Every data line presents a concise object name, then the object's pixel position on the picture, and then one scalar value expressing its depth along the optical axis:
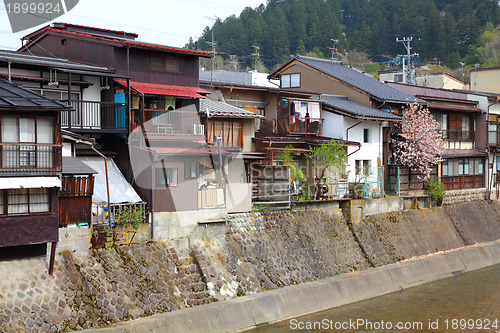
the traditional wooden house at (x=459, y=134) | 46.00
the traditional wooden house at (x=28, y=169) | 19.88
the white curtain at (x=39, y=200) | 20.47
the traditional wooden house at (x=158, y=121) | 26.19
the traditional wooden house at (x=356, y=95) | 39.34
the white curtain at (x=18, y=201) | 20.06
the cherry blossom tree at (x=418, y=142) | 41.56
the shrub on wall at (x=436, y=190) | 42.69
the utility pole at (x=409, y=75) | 62.63
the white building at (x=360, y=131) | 38.23
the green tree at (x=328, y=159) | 34.31
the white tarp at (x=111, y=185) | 24.80
